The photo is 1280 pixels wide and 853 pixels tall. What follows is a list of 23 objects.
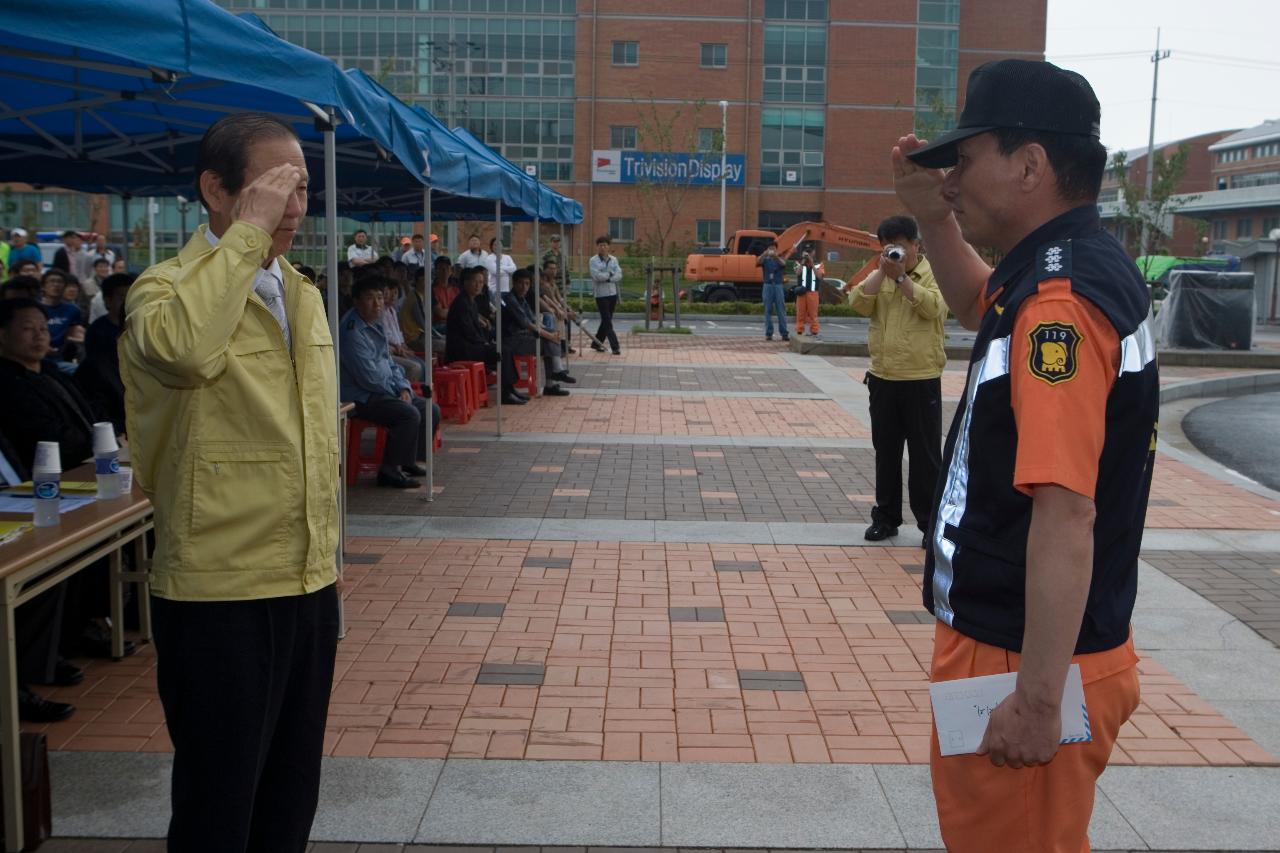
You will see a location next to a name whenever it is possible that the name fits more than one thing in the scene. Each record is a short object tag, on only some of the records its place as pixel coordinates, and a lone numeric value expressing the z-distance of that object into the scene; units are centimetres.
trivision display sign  4822
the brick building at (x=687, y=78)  5466
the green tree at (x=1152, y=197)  3994
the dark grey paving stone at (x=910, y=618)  569
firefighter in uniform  186
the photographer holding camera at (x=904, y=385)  708
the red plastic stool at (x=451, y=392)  1184
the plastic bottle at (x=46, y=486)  393
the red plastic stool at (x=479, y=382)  1245
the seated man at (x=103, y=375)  679
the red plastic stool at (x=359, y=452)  866
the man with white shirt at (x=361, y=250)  2029
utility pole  4374
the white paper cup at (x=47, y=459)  393
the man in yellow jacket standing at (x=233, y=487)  242
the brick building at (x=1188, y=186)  6412
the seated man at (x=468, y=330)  1252
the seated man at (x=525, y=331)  1358
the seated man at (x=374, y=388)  871
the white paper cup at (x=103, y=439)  443
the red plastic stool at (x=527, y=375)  1385
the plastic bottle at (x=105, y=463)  443
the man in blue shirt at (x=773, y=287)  2306
